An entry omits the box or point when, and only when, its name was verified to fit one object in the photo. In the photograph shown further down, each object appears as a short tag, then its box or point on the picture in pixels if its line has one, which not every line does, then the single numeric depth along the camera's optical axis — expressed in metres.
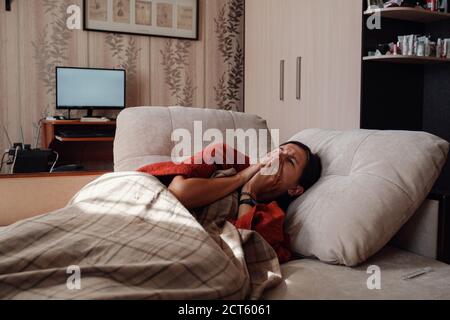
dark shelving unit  2.99
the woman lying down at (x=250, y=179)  1.51
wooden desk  3.45
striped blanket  0.94
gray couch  1.14
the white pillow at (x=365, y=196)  1.35
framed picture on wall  3.87
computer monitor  3.64
